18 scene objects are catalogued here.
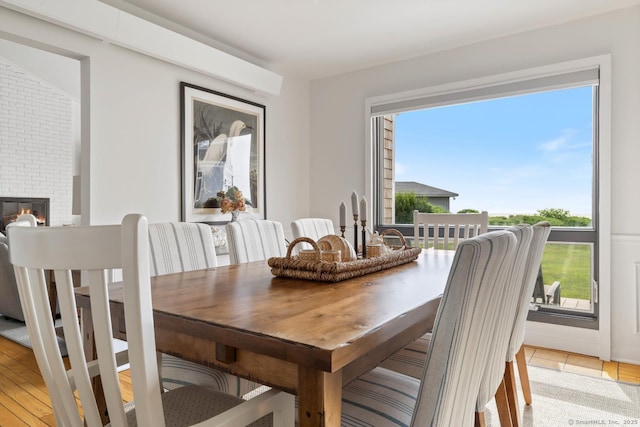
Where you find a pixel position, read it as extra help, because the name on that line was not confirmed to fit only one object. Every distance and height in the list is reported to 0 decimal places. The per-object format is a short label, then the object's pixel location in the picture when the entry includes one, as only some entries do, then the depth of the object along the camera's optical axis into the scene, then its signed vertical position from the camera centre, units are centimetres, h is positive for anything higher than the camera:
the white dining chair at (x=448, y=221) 263 -4
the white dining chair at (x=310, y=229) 254 -9
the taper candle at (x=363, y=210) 182 +2
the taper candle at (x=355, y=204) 175 +5
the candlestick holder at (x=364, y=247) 191 -15
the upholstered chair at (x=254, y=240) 221 -15
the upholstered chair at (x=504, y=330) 113 -34
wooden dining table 82 -25
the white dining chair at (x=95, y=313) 71 -19
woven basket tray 150 -20
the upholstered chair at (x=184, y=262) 151 -22
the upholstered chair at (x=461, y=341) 86 -28
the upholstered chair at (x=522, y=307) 148 -37
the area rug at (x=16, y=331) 306 -95
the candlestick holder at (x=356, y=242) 193 -13
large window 310 +44
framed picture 315 +51
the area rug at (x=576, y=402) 203 -100
